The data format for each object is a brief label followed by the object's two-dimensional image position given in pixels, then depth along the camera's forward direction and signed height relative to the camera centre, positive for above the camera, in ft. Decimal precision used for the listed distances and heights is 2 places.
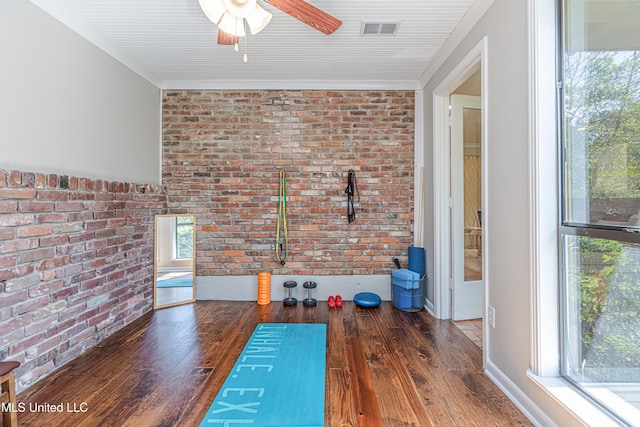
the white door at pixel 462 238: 10.52 -0.75
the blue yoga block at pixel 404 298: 11.47 -3.03
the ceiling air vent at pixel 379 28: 8.45 +5.26
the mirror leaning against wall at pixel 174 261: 11.91 -1.72
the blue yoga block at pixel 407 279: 11.31 -2.30
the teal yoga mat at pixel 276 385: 5.55 -3.55
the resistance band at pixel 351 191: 12.31 +1.01
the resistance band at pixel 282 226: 12.46 -0.38
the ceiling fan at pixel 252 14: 5.59 +3.84
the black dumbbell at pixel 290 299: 11.87 -3.18
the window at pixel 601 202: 4.30 +0.22
